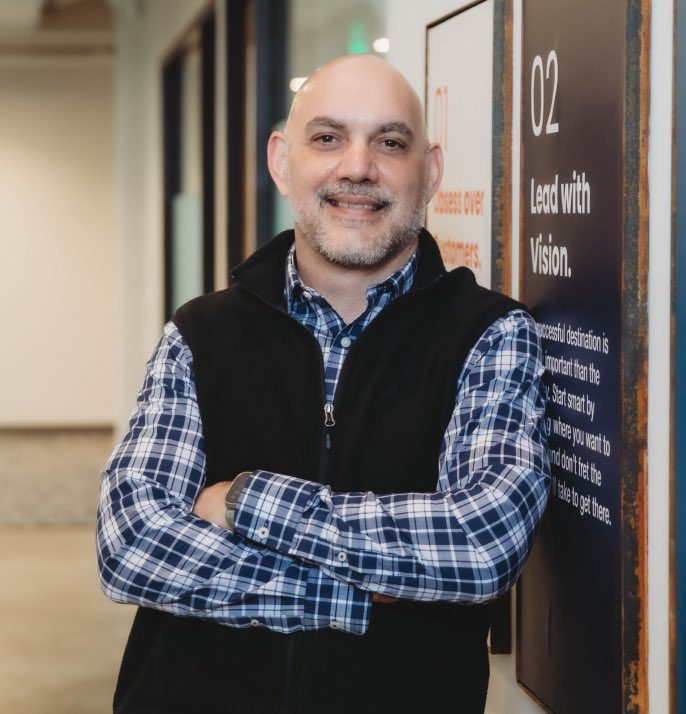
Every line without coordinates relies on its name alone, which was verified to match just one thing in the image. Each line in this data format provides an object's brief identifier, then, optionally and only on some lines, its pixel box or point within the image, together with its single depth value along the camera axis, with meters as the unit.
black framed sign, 1.79
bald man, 1.85
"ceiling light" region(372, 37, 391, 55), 2.74
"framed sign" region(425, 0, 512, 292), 2.08
